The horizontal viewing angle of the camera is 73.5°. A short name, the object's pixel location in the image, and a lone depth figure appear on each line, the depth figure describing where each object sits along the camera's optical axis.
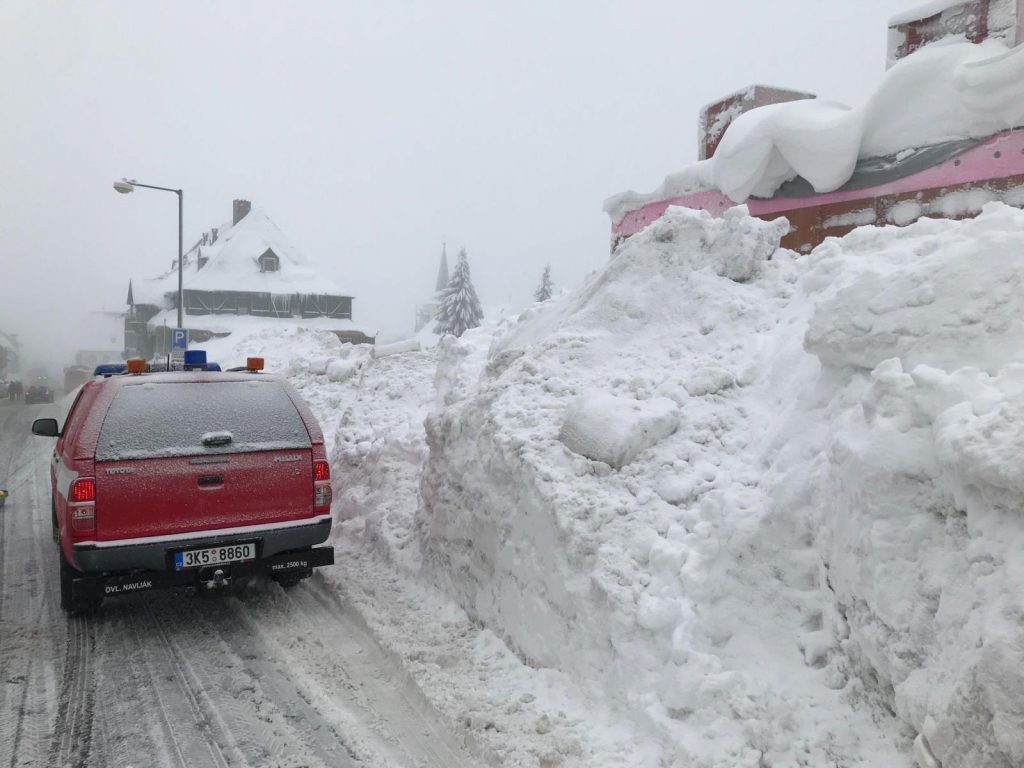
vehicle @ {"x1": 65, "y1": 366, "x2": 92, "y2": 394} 42.99
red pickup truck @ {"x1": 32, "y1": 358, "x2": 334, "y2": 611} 4.82
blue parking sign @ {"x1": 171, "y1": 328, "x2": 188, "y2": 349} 15.02
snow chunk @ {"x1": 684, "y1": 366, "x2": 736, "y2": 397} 5.18
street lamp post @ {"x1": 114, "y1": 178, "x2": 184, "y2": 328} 17.75
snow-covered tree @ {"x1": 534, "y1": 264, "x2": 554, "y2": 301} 49.33
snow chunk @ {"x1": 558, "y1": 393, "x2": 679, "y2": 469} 4.75
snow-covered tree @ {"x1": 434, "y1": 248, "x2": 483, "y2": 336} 44.59
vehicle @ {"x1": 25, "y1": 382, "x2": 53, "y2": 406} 32.62
